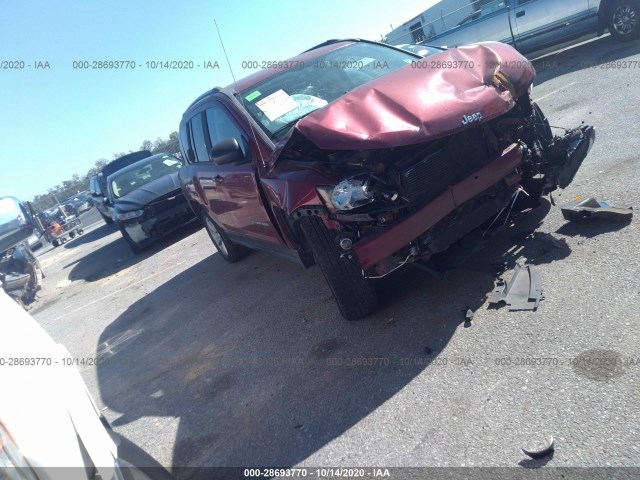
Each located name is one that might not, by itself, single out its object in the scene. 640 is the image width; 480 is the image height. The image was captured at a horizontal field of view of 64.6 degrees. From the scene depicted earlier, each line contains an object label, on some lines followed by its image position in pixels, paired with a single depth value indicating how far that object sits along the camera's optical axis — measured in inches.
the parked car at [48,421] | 59.3
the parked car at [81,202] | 1419.3
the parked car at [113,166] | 595.8
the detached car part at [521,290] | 129.8
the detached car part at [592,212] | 148.6
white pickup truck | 373.4
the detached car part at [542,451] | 86.4
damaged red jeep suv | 124.9
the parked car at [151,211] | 394.0
